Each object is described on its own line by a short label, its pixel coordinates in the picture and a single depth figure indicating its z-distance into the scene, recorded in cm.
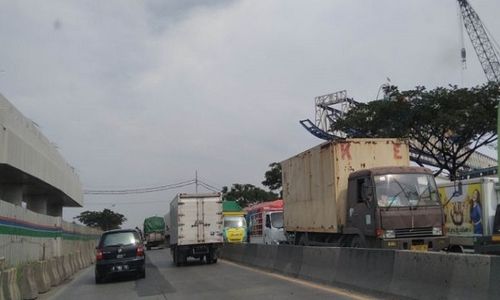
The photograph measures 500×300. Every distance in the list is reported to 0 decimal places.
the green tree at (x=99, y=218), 12794
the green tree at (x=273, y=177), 8106
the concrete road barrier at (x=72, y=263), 2580
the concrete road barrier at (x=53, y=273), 1979
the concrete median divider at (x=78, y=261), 2936
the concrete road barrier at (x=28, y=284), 1533
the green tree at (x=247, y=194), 9281
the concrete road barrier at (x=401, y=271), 855
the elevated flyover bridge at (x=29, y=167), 2356
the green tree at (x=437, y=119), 3516
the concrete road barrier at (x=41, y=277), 1745
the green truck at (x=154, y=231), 6069
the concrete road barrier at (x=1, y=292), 1256
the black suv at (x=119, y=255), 2019
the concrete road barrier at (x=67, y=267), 2347
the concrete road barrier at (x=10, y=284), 1300
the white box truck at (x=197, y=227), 2697
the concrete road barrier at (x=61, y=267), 2175
